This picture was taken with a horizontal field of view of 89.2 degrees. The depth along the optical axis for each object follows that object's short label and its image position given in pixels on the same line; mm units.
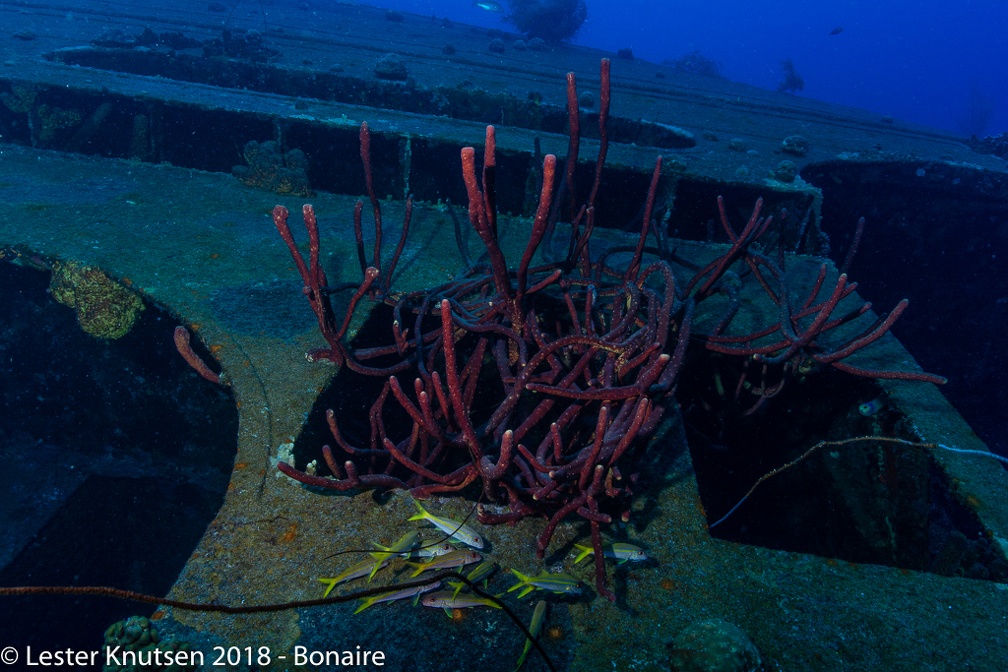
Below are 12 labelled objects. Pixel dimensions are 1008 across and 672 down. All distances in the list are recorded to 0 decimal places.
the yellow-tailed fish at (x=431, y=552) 1820
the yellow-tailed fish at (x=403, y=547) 1797
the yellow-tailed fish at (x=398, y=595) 1692
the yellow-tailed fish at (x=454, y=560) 1781
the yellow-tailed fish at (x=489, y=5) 16141
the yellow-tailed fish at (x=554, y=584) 1724
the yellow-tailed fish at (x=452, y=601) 1678
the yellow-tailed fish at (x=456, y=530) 1858
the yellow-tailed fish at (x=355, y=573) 1739
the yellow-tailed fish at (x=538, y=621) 1611
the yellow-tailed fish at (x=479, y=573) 1751
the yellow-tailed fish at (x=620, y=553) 1824
